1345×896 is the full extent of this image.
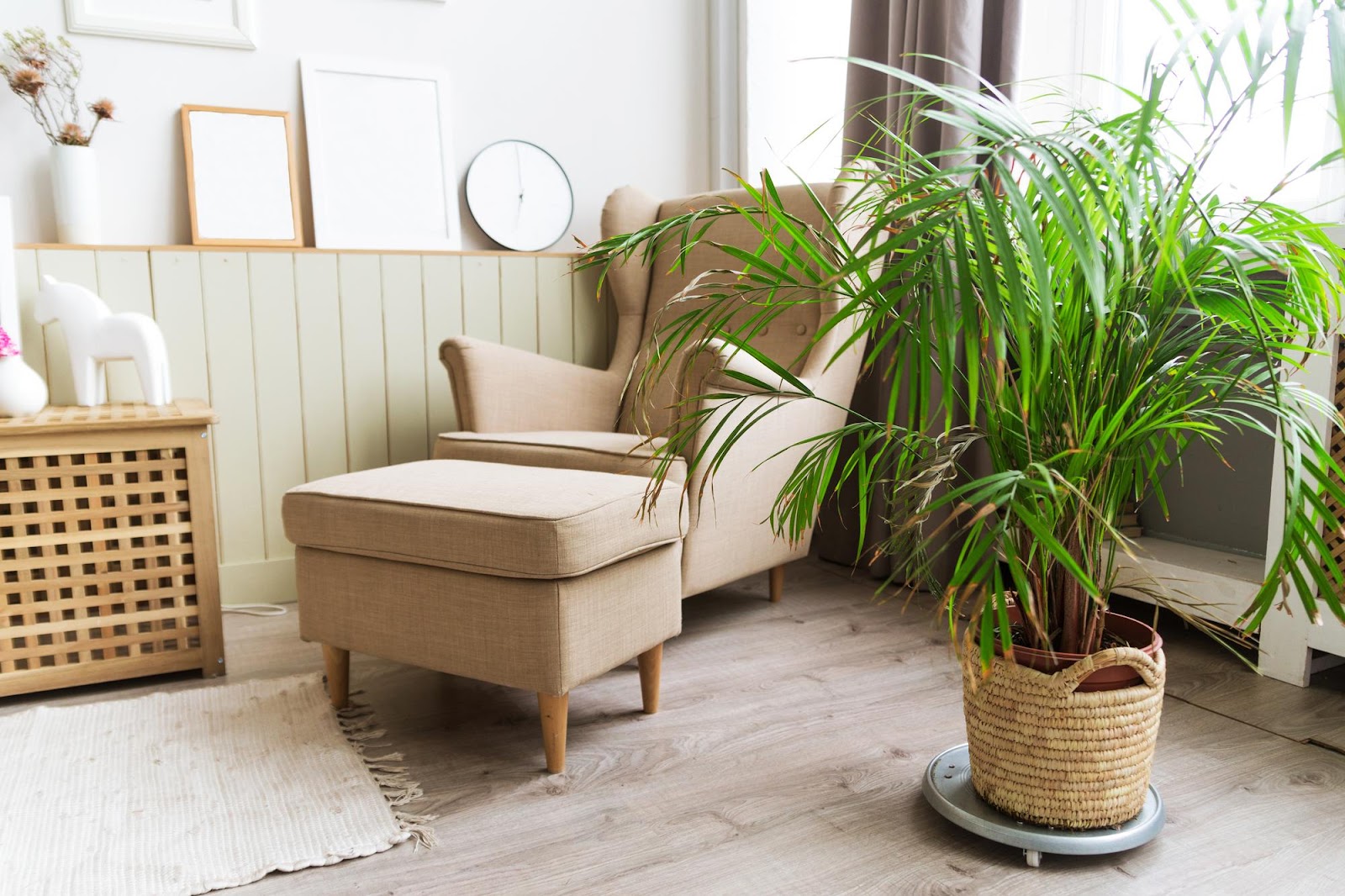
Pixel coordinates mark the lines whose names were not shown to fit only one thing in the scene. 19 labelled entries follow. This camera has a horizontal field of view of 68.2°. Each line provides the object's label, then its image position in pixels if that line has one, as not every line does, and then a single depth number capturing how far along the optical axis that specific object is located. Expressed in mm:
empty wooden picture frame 2316
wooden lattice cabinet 1755
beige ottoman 1418
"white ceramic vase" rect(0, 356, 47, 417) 1801
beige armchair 1947
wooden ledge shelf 2145
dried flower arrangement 2115
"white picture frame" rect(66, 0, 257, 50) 2219
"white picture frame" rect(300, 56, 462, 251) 2443
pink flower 1812
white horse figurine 2018
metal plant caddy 1172
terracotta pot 1170
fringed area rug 1220
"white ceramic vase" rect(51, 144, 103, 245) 2154
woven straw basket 1154
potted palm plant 915
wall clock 2631
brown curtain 2117
